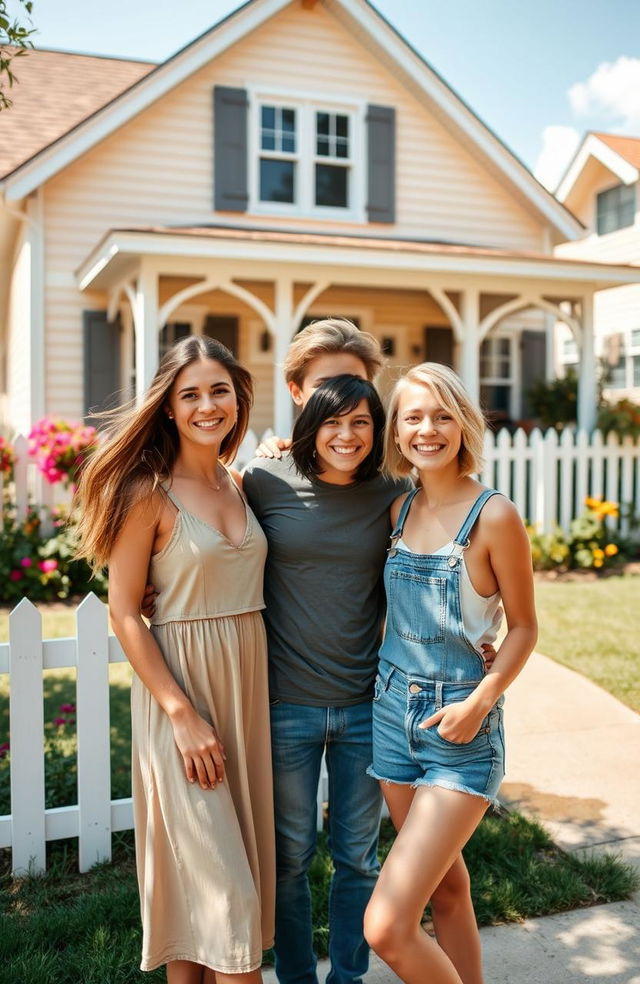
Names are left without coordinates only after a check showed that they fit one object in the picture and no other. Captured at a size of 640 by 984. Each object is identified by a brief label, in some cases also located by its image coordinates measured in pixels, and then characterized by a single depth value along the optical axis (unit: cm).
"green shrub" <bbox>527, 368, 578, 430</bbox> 1165
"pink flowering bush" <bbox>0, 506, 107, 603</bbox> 765
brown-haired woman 210
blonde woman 194
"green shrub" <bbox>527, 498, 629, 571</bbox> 938
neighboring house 1730
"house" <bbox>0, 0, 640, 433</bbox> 994
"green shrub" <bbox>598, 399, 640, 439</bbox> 1016
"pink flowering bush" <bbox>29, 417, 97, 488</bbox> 780
